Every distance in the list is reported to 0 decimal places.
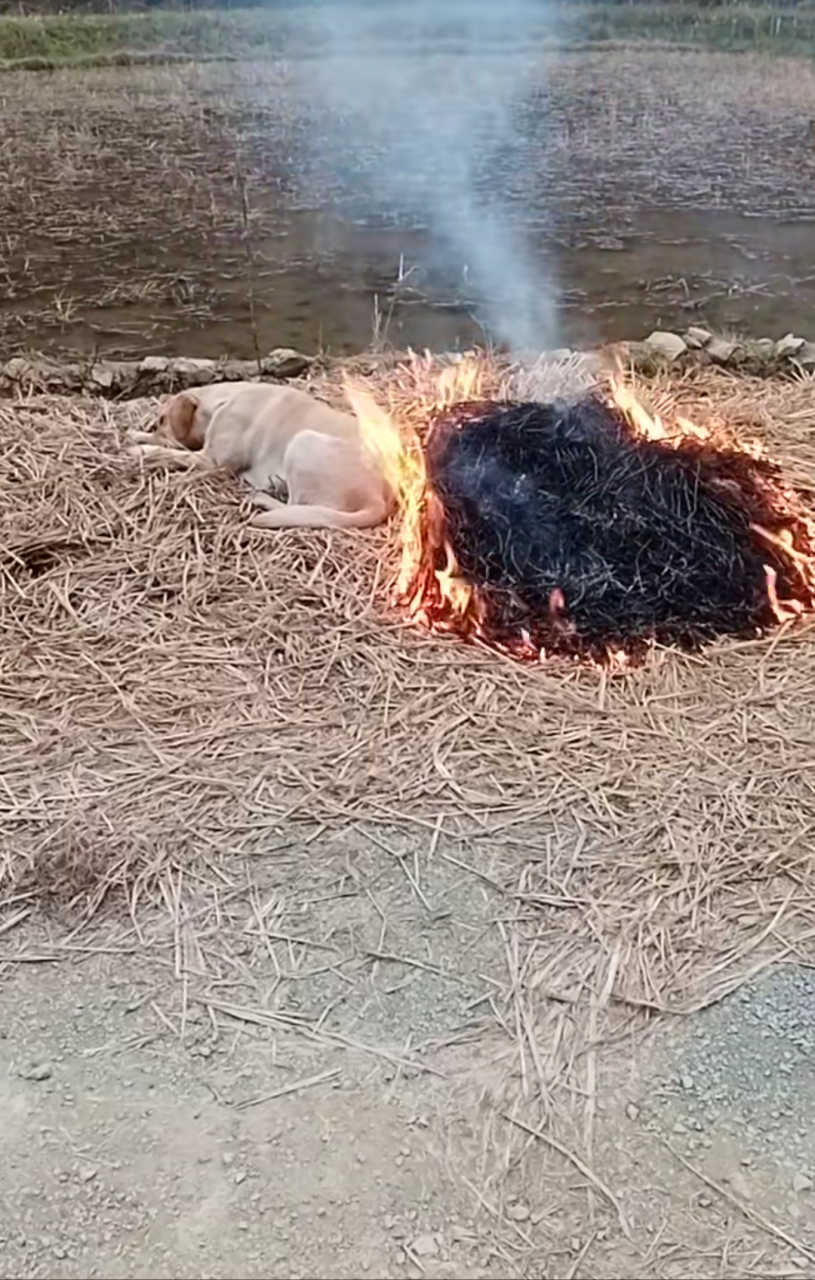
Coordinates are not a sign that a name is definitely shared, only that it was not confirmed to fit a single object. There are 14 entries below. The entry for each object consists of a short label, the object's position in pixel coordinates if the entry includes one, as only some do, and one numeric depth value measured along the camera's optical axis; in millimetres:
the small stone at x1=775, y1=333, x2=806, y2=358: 4172
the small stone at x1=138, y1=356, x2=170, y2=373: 4254
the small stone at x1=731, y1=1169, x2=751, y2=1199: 1373
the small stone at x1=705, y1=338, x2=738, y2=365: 4203
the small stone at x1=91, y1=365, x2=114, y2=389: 4137
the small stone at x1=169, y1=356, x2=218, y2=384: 4270
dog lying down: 2898
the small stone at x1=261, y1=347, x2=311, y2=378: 4195
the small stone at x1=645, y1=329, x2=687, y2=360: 4191
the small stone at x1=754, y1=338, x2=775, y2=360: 4202
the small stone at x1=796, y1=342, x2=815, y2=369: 4043
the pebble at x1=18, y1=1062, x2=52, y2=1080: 1525
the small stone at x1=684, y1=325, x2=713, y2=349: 4387
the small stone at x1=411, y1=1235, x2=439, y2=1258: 1310
